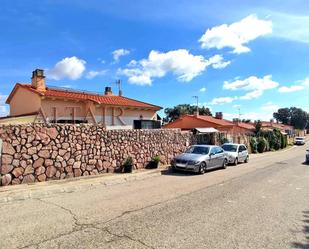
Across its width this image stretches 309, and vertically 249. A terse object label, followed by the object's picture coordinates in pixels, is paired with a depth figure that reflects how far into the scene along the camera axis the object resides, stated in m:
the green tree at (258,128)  34.50
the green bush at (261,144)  29.33
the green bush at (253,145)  28.28
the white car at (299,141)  51.40
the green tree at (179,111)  55.67
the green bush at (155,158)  13.66
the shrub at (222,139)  21.61
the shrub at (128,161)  12.00
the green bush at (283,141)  37.71
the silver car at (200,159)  12.65
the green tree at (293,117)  102.89
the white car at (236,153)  16.93
